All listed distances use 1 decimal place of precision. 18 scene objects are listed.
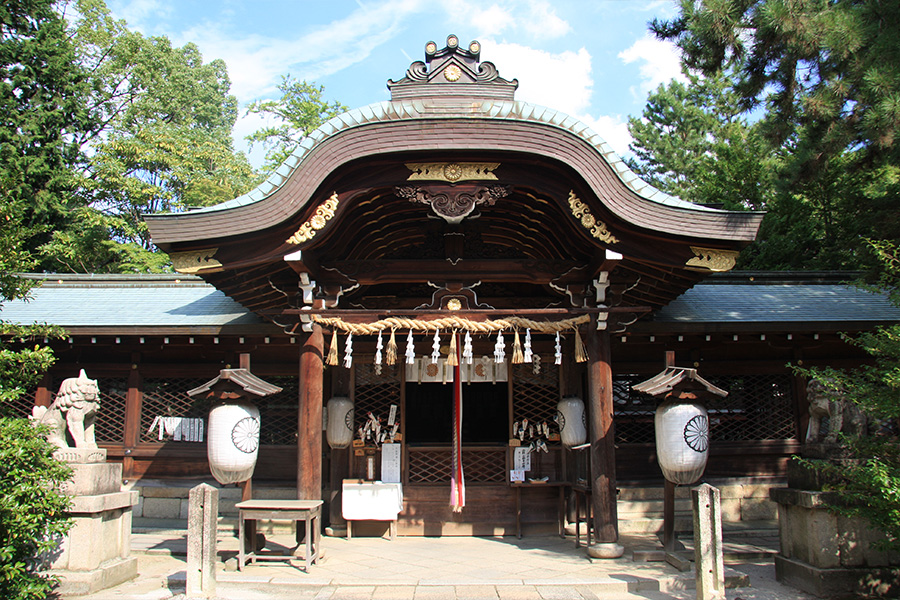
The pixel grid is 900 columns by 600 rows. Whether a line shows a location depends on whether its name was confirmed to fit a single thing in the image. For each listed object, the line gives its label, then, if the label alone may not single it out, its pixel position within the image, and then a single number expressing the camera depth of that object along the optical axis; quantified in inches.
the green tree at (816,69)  269.7
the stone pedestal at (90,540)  252.8
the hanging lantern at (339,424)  356.2
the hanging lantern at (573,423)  350.0
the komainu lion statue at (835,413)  264.4
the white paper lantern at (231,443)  280.1
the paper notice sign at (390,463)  375.6
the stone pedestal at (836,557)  248.7
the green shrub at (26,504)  214.5
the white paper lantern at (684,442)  276.2
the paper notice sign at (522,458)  379.9
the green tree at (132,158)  837.8
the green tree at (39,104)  785.6
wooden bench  272.5
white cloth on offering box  353.1
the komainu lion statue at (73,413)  268.5
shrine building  288.5
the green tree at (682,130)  1091.6
